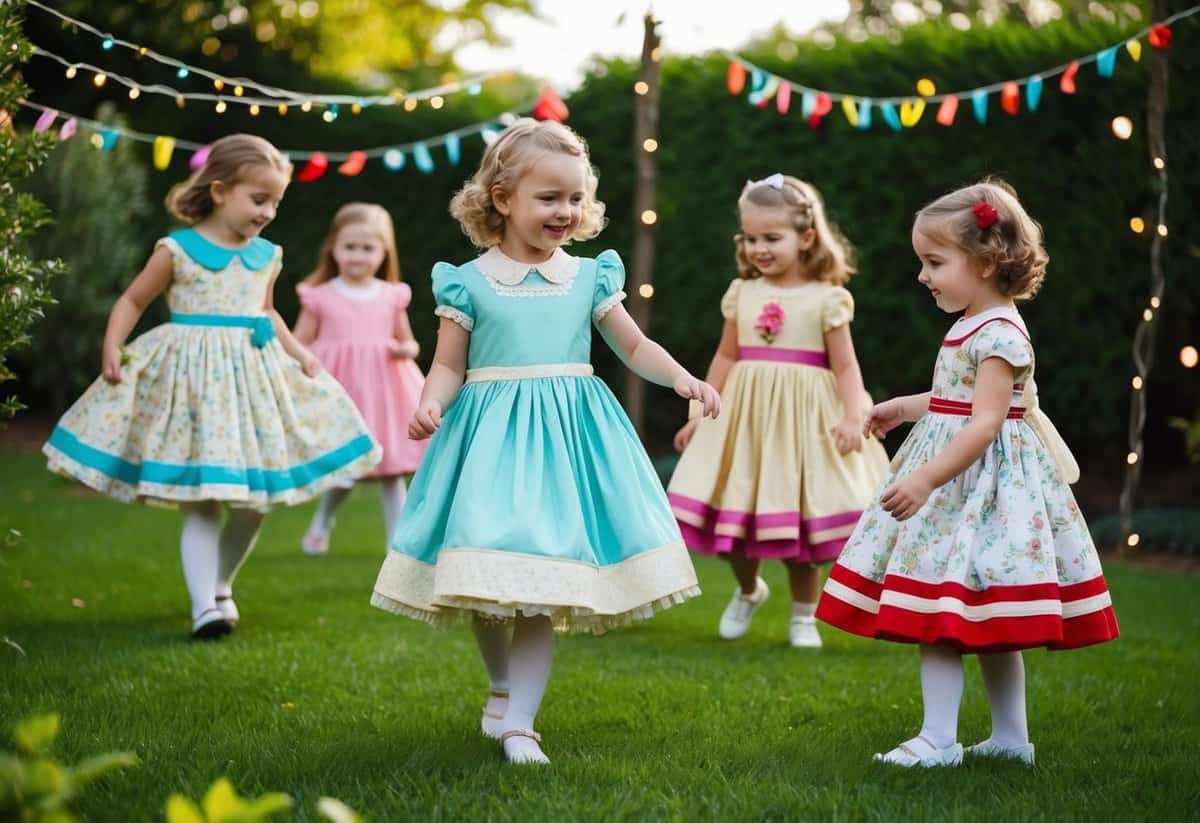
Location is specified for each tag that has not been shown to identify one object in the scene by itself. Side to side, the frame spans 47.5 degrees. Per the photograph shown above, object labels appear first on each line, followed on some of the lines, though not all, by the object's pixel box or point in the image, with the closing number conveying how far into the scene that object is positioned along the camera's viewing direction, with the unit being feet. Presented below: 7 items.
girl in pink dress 22.29
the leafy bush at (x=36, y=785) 5.52
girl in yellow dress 15.93
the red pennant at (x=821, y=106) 20.98
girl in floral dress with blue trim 15.19
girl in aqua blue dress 10.05
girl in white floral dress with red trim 9.92
